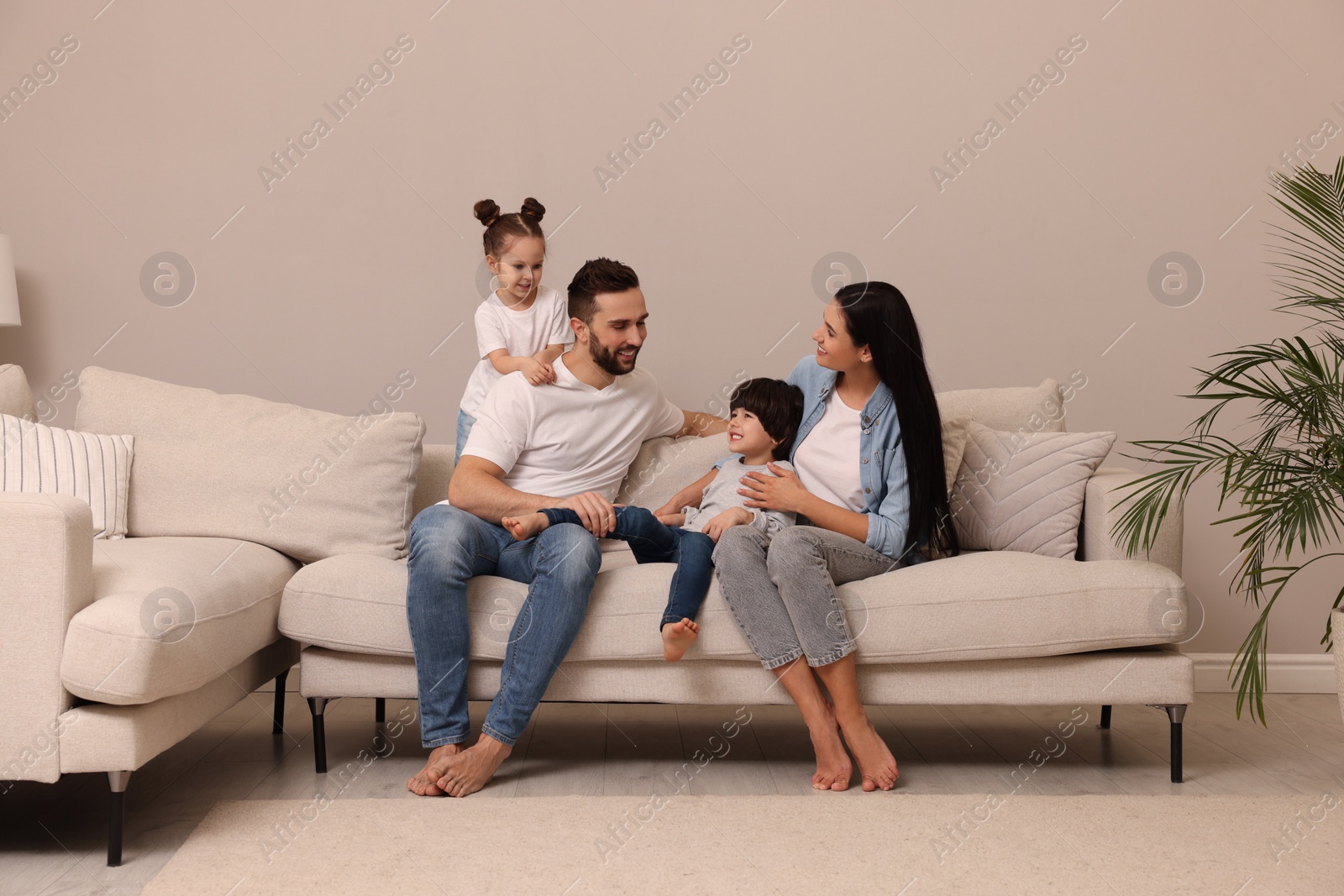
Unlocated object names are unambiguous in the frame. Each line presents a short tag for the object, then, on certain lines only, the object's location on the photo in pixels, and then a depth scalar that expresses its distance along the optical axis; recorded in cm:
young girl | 257
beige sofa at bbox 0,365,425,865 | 168
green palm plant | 195
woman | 209
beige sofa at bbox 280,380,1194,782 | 209
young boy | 210
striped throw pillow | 227
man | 207
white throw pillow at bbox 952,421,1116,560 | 238
